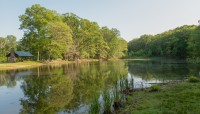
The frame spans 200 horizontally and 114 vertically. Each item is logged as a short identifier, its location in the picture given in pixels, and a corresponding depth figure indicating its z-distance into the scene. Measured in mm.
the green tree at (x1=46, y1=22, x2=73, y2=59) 38618
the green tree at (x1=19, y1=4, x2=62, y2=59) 39634
